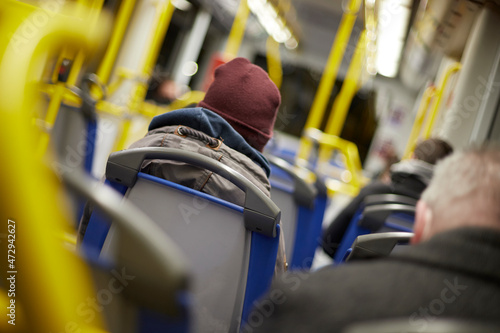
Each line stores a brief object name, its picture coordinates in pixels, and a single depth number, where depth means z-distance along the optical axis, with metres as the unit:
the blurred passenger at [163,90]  10.12
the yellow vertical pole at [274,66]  10.18
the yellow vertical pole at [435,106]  4.75
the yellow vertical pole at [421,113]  5.45
